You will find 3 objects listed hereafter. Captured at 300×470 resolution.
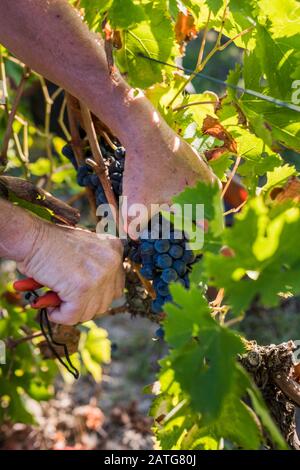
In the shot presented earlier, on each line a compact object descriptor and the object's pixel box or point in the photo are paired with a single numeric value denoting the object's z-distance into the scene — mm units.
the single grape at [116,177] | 1152
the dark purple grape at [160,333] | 1088
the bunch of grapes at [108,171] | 1154
